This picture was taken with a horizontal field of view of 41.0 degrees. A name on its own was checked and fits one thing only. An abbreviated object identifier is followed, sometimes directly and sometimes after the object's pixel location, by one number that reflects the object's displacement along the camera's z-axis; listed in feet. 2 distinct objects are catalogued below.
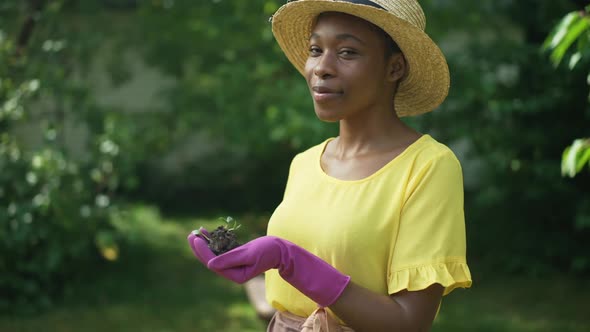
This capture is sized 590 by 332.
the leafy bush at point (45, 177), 20.29
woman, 6.24
